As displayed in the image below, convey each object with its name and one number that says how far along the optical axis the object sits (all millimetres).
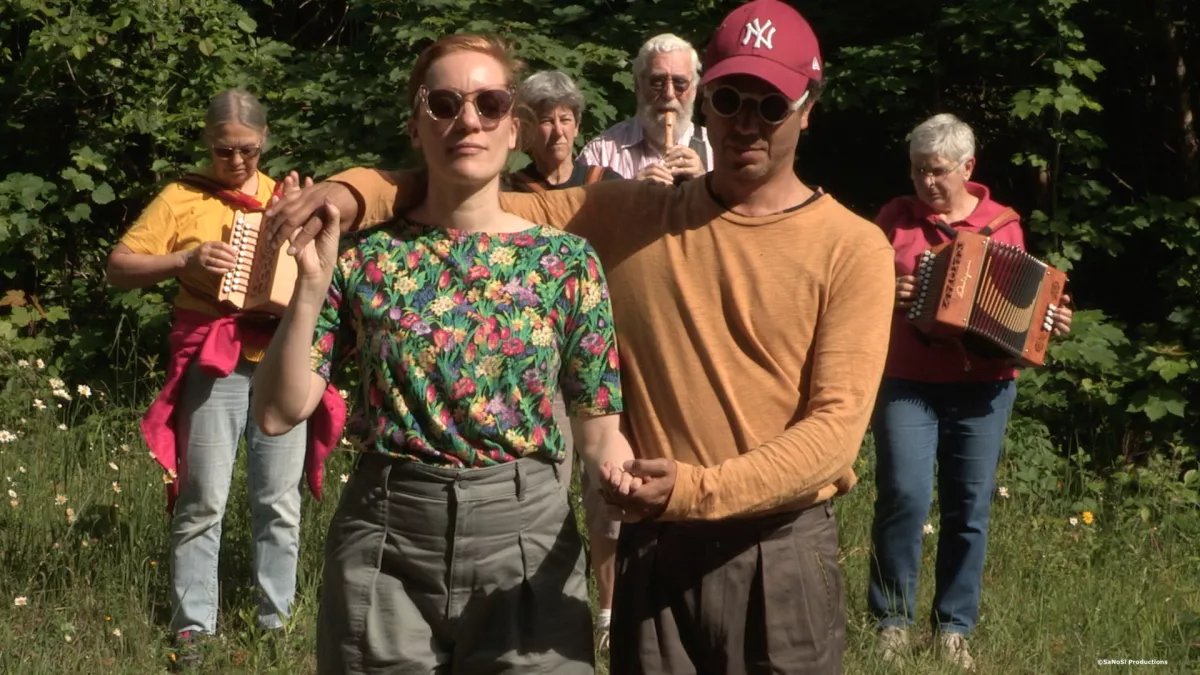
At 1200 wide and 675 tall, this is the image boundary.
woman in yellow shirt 5355
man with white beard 5715
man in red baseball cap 2932
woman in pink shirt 5695
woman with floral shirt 2877
